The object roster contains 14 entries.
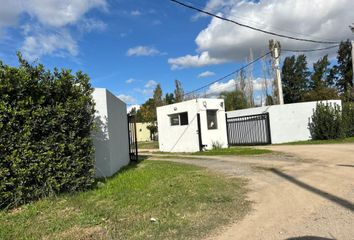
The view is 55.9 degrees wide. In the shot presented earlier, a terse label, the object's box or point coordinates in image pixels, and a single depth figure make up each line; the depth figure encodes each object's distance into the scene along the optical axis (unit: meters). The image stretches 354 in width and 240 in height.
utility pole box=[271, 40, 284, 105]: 24.88
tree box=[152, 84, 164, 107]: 48.88
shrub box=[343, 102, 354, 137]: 22.64
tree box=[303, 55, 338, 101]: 51.66
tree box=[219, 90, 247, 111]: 46.16
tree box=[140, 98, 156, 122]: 47.01
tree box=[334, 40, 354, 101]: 46.89
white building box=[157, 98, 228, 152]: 20.95
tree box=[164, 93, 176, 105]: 58.32
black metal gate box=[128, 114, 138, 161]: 15.98
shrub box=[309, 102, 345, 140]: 21.83
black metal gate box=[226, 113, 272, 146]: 23.83
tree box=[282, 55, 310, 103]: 54.34
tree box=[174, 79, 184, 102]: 46.72
